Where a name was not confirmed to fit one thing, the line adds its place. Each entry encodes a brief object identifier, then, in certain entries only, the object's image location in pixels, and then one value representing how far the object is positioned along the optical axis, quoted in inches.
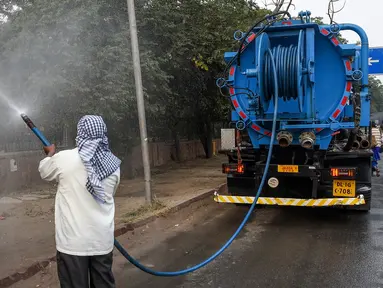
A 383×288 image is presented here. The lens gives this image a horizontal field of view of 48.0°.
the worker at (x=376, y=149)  513.7
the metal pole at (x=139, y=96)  308.8
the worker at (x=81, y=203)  126.3
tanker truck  257.8
